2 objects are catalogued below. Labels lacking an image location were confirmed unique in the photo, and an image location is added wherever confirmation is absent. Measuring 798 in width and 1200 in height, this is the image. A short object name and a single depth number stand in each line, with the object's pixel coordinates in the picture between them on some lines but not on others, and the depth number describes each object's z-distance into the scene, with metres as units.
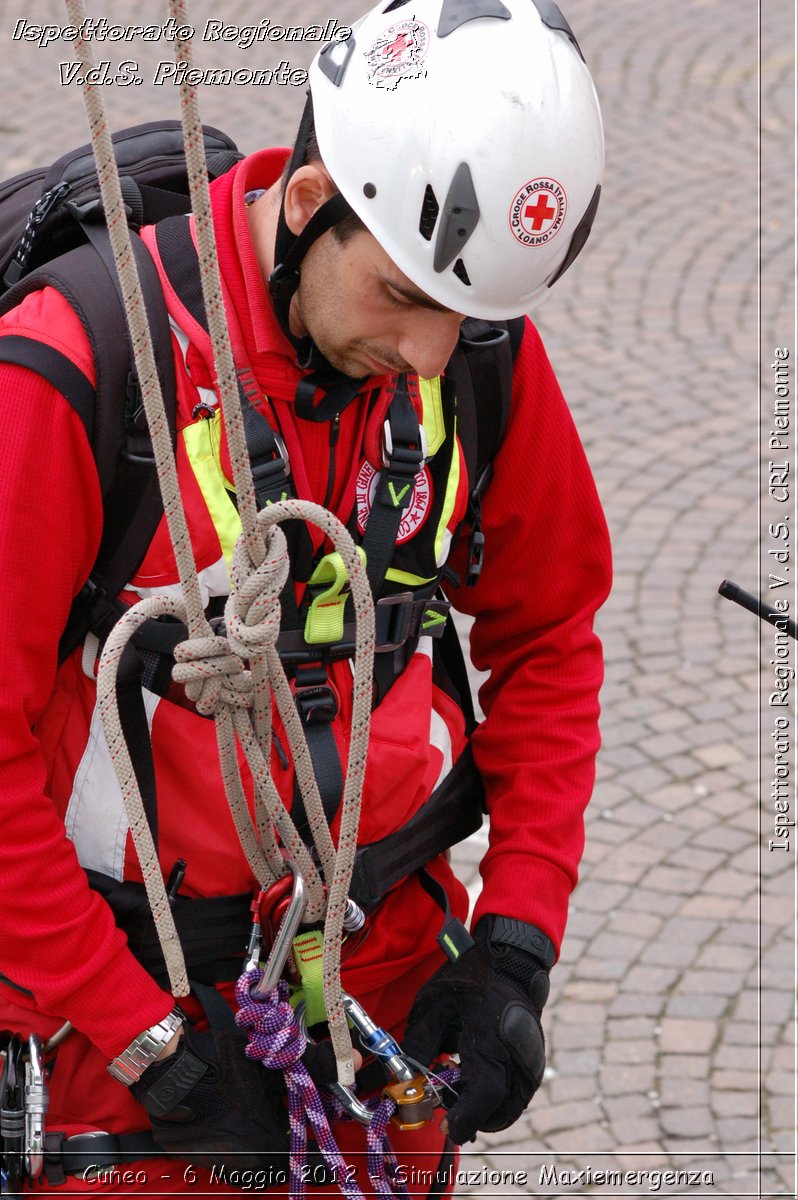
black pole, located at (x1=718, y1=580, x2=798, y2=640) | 3.08
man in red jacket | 2.85
